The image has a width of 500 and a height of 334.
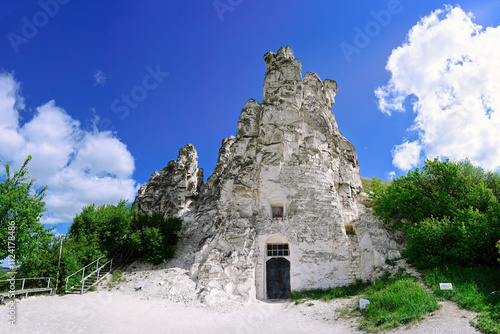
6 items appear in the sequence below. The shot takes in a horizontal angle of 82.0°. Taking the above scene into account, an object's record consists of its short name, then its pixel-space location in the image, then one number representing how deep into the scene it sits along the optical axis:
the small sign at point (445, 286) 12.10
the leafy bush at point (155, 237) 22.97
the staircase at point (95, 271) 17.86
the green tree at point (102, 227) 22.67
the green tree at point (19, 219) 12.45
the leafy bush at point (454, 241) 14.26
